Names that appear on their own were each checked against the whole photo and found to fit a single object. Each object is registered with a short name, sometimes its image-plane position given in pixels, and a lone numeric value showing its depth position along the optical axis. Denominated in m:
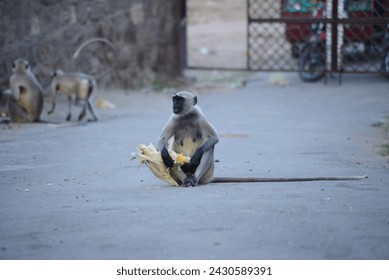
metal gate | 14.53
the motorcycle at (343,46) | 15.23
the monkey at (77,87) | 12.64
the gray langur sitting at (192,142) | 7.52
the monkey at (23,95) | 12.47
